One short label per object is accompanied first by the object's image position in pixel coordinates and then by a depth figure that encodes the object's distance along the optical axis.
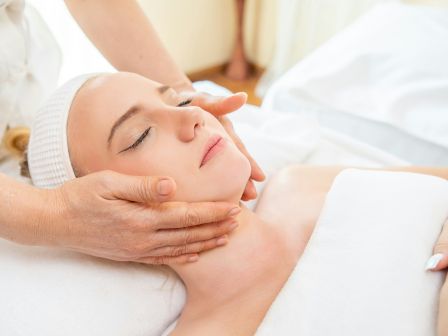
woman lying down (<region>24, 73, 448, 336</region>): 0.92
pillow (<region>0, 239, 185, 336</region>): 0.90
